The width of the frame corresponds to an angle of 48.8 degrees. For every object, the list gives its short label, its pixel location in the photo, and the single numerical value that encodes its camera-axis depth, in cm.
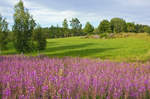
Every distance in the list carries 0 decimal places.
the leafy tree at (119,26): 8281
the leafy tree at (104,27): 7688
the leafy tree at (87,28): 8181
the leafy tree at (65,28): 7986
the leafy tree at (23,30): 1298
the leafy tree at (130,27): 8438
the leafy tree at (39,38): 1398
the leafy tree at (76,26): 9088
